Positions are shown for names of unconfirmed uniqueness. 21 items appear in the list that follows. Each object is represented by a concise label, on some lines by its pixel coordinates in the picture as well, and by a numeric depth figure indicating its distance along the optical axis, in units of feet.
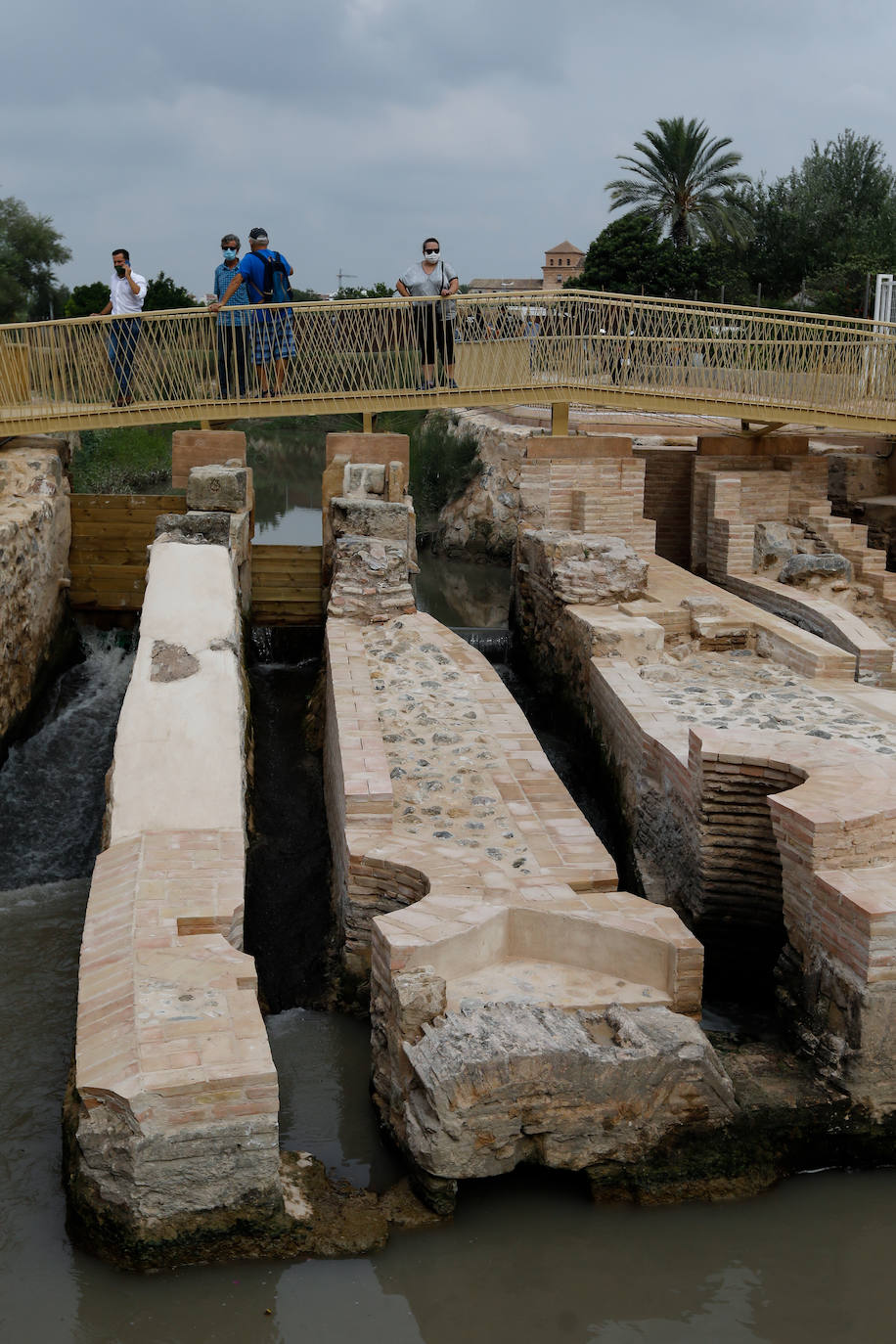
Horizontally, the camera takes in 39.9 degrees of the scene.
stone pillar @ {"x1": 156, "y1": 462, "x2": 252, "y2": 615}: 30.66
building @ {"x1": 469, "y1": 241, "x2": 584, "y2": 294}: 167.12
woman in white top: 37.45
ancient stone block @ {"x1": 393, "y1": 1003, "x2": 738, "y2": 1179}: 14.20
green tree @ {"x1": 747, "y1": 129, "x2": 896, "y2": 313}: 91.97
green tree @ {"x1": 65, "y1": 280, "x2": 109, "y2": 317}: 98.73
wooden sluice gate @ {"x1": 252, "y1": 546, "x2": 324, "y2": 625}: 35.83
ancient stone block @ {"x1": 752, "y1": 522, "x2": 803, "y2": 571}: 39.45
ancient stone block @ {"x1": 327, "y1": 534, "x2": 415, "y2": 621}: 29.76
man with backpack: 36.09
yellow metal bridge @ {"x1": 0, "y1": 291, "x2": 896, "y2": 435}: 36.47
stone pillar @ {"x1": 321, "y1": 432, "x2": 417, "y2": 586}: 33.99
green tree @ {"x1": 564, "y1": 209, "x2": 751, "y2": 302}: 84.02
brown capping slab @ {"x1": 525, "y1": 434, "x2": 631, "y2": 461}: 38.24
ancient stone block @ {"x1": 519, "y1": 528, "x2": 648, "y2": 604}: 32.09
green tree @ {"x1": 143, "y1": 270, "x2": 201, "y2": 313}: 106.63
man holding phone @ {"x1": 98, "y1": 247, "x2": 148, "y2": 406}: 36.01
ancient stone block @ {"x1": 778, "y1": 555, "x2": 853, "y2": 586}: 36.88
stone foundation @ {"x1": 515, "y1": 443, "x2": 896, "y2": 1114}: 15.99
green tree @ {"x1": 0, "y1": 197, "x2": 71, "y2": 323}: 112.27
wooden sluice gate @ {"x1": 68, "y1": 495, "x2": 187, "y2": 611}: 36.55
